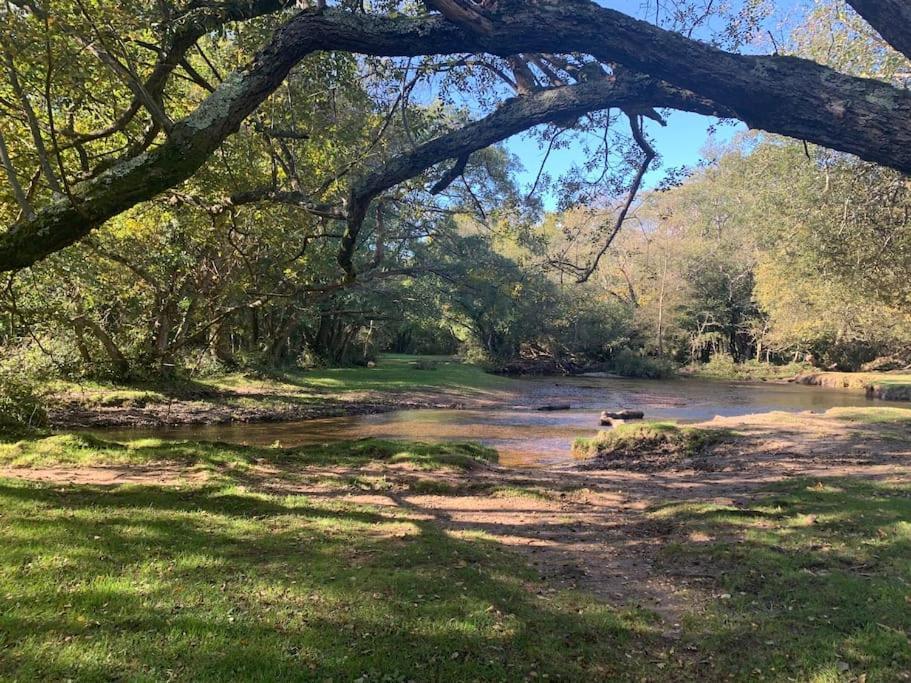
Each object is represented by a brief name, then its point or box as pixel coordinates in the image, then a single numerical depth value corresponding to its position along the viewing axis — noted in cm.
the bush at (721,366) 4562
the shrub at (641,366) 4531
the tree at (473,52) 438
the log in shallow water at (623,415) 2179
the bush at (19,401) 1249
